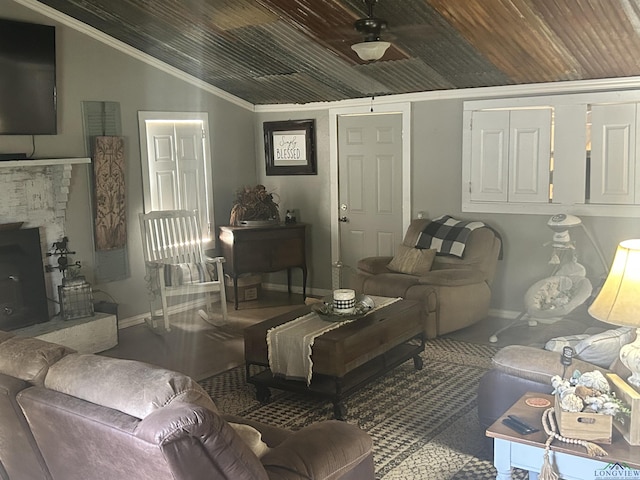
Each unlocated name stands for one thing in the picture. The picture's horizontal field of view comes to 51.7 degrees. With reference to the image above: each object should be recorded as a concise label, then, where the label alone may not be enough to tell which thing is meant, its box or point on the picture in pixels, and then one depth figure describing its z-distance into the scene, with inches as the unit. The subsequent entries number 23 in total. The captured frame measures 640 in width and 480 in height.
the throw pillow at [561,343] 127.1
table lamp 90.4
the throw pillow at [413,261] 225.1
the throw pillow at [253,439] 86.4
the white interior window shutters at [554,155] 204.4
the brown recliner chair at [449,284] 210.2
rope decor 89.1
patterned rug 128.5
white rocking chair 230.2
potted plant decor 259.9
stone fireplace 197.8
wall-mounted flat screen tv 189.8
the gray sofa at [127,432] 67.7
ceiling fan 172.7
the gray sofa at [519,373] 115.3
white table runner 150.6
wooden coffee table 148.3
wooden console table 255.9
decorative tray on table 165.3
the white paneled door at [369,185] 254.1
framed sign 272.8
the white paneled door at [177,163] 244.5
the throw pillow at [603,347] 114.1
